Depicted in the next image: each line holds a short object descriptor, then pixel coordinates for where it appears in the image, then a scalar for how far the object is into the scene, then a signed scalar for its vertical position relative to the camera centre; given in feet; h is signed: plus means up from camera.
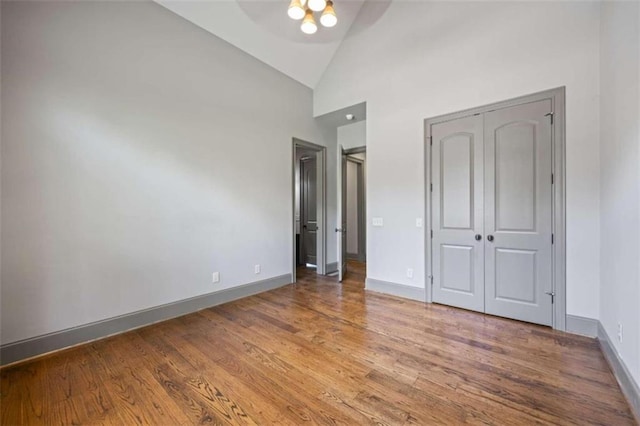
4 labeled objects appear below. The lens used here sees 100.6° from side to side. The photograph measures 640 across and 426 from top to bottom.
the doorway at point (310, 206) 16.43 +0.38
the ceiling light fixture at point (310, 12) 9.11 +7.11
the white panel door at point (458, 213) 10.18 -0.06
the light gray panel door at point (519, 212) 8.90 -0.02
